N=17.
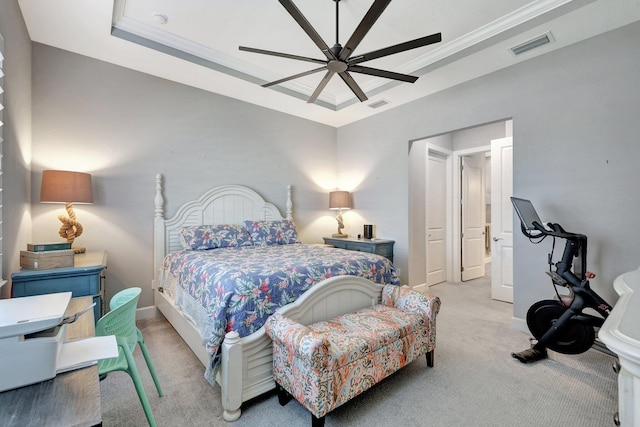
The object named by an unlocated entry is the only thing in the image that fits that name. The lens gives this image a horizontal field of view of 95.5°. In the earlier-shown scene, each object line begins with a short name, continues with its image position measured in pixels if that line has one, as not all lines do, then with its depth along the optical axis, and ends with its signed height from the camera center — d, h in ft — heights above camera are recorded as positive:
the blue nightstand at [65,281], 6.29 -1.51
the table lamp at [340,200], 15.19 +0.69
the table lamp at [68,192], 8.09 +0.63
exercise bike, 6.89 -2.46
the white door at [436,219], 15.28 -0.33
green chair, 4.36 -1.96
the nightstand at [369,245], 13.07 -1.50
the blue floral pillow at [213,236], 10.37 -0.84
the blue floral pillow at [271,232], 11.78 -0.79
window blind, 4.63 +2.30
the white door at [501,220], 12.68 -0.34
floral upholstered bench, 5.00 -2.68
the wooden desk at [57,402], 2.07 -1.46
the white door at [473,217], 16.37 -0.26
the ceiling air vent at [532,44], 8.41 +5.05
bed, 5.73 -1.64
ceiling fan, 5.80 +3.76
